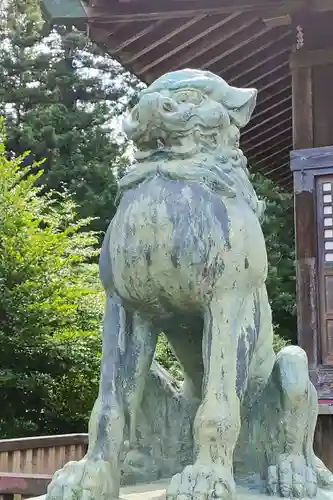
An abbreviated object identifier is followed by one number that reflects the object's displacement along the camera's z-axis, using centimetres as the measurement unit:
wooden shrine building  519
